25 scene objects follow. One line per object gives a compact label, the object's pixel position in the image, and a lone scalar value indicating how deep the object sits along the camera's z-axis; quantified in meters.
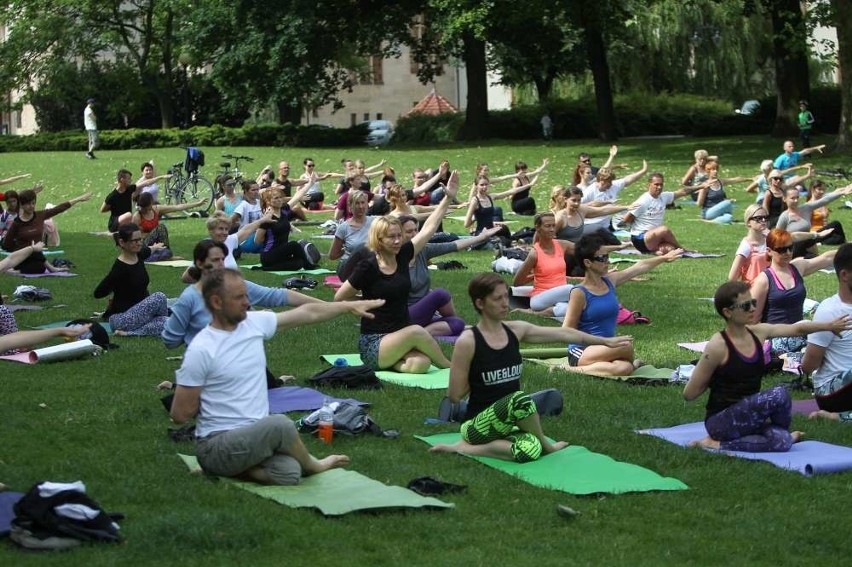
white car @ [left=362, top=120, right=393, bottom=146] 48.31
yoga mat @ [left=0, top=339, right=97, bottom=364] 11.23
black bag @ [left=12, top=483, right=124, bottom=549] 6.10
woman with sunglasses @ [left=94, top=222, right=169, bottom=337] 12.83
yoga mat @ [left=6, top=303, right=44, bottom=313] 14.63
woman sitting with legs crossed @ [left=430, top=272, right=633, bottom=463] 7.87
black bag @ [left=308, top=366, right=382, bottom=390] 10.15
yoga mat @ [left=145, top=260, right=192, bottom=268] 18.78
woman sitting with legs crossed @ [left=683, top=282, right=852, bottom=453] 8.06
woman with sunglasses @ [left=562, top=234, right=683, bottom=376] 10.78
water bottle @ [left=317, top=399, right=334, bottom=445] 8.34
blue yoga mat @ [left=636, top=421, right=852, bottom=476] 7.65
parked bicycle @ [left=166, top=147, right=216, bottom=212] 27.98
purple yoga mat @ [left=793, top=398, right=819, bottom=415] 9.47
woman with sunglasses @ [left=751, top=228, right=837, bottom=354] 11.27
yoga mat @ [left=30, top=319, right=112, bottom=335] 13.12
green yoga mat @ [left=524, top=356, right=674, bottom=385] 10.59
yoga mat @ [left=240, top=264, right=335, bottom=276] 18.03
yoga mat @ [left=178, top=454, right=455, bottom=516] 6.73
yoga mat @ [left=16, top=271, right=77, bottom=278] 17.91
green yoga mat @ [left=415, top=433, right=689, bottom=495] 7.27
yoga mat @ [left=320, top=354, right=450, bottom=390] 10.33
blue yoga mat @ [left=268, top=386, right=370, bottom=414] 9.30
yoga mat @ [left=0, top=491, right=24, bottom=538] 6.30
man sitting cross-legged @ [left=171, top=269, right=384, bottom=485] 7.07
